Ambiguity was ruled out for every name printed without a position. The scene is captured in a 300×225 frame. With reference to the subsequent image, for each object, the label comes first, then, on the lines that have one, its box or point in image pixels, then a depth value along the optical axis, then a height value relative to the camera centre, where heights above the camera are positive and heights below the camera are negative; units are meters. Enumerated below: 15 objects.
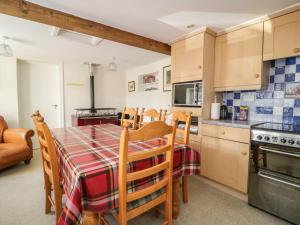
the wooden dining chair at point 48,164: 1.18 -0.49
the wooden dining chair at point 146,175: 0.88 -0.43
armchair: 2.45 -0.68
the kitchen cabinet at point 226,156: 1.82 -0.64
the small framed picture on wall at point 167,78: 3.46 +0.55
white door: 3.62 +0.27
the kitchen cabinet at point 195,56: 2.25 +0.69
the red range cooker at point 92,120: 3.69 -0.40
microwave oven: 2.32 +0.15
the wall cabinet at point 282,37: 1.69 +0.73
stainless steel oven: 1.44 -0.64
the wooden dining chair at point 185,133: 1.60 -0.29
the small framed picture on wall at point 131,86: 4.64 +0.51
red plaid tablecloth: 0.85 -0.40
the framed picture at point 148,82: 3.88 +0.55
